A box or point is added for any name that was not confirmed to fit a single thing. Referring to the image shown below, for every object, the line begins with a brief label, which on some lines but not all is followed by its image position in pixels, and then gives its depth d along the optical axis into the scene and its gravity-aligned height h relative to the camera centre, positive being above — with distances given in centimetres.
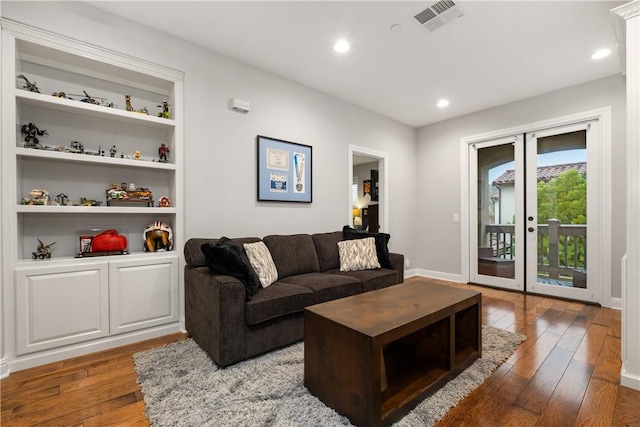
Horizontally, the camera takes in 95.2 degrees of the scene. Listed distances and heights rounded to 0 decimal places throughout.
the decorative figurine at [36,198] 217 +13
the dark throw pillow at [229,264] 218 -37
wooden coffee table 144 -81
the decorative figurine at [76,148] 235 +55
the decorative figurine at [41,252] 222 -28
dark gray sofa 204 -67
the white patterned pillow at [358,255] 331 -47
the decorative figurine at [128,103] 260 +100
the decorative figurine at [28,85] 217 +97
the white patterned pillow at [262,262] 254 -43
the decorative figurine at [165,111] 274 +100
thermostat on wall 307 +116
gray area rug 152 -106
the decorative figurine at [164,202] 275 +12
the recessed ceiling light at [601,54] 293 +163
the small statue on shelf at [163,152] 279 +60
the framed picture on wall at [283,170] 332 +52
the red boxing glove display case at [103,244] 239 -24
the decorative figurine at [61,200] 232 +12
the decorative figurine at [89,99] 240 +96
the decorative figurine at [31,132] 221 +63
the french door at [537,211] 368 +2
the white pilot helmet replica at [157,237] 267 -21
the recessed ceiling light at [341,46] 280 +165
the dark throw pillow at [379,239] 344 -31
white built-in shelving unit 205 +14
